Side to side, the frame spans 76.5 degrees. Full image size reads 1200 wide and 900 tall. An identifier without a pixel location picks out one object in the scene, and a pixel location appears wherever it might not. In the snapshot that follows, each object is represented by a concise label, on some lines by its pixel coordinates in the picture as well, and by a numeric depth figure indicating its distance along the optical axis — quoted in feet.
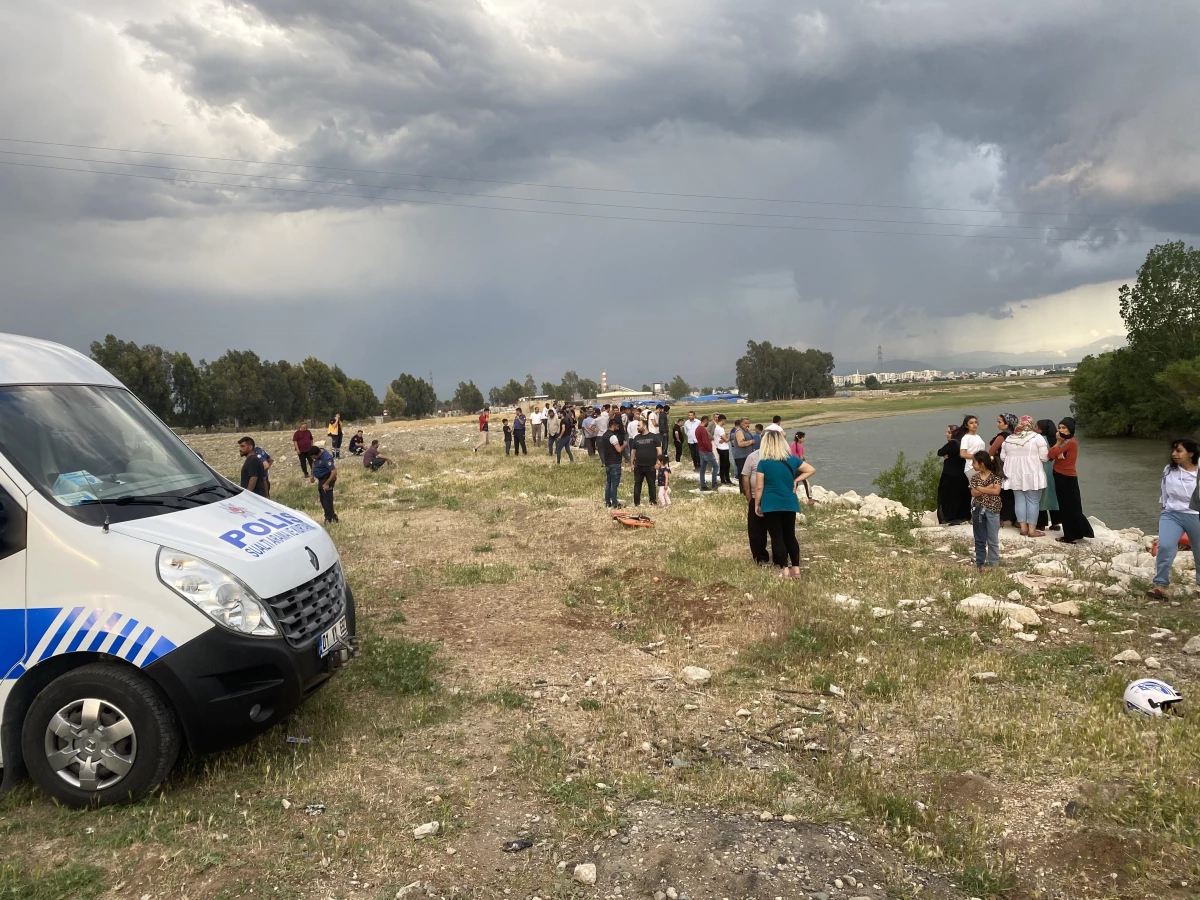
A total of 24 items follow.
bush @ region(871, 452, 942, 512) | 66.57
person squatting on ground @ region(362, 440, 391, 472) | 84.48
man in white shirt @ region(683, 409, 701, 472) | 63.52
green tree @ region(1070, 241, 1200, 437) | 180.55
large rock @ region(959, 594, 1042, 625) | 25.13
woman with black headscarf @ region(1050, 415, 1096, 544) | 37.68
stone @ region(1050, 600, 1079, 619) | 26.25
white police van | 13.53
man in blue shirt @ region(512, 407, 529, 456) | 93.20
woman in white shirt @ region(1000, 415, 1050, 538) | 37.32
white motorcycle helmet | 17.54
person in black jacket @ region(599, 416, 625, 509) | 50.57
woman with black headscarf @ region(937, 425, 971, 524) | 43.45
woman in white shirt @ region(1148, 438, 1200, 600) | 27.53
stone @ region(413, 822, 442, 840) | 13.02
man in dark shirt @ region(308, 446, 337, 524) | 46.78
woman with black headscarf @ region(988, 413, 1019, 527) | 38.42
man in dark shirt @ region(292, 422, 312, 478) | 69.41
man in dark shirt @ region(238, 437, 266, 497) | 40.32
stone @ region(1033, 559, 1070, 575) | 31.42
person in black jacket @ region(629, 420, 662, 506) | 49.93
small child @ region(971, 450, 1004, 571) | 31.35
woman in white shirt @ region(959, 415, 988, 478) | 39.29
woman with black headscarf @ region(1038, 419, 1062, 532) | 39.78
